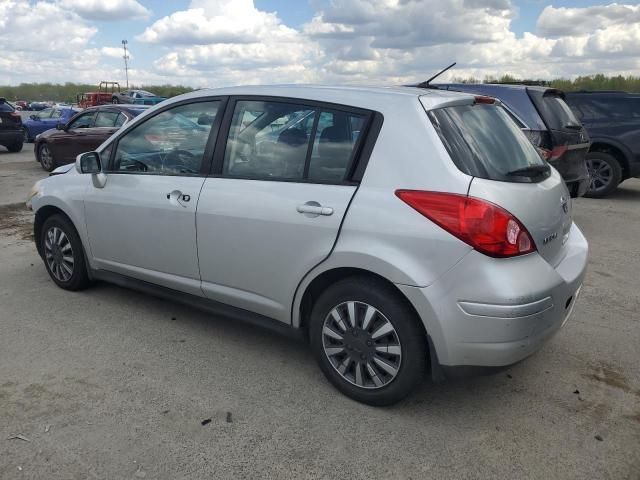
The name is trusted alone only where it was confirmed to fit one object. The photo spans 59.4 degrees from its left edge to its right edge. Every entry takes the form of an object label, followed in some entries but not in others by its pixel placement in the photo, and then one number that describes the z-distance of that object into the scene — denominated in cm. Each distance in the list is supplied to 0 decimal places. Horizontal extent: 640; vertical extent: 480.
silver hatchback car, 266
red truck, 3391
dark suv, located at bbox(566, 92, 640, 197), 923
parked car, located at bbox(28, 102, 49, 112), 5047
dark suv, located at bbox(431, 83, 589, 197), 692
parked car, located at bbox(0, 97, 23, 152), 1585
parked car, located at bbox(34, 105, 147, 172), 1122
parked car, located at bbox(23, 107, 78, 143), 2047
